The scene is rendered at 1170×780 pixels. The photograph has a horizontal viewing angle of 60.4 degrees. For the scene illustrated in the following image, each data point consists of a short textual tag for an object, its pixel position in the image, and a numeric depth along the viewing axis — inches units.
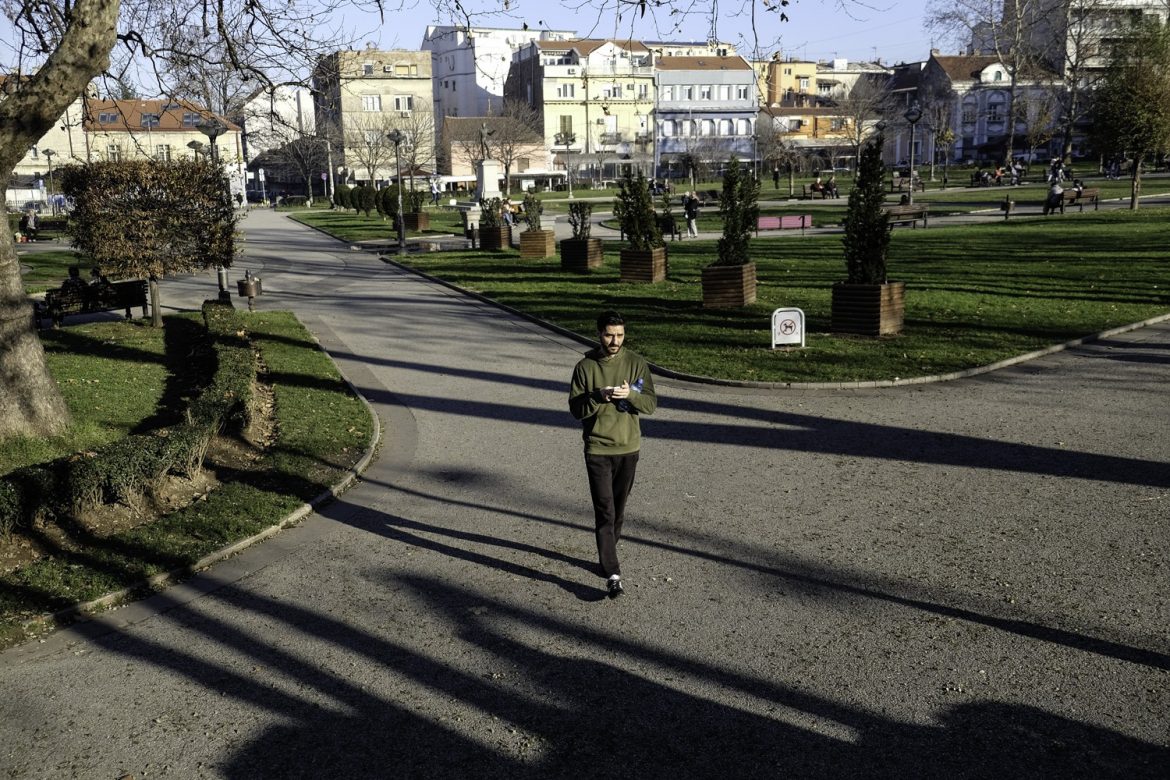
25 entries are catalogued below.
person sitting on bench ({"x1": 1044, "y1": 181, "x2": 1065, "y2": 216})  1304.1
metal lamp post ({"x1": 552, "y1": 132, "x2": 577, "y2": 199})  2977.4
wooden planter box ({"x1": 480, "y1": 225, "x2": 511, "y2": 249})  1195.3
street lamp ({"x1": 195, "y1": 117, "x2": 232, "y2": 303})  752.3
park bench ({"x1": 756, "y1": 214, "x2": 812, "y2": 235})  1194.6
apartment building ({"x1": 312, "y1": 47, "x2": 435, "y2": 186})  3024.1
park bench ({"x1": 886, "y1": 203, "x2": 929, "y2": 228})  1234.4
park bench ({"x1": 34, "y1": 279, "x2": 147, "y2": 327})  697.0
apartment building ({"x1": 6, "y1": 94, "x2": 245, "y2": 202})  3011.8
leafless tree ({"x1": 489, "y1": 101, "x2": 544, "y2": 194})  3127.5
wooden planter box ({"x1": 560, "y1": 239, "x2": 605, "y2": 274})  902.4
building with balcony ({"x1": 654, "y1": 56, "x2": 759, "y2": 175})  3641.7
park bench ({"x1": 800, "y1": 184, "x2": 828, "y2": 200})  1946.4
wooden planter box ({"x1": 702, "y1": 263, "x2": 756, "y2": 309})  646.5
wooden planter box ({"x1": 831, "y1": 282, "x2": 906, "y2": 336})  544.7
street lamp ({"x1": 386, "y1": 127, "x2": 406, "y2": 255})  1248.8
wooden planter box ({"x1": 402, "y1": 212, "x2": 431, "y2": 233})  1605.6
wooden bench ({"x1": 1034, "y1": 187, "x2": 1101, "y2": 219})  1321.4
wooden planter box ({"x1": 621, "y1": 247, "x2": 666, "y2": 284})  799.1
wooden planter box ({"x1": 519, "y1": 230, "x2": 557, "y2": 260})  1053.2
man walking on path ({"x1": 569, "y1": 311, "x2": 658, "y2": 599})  245.6
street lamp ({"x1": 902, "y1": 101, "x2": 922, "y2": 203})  1382.9
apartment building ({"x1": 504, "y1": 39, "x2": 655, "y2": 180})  3565.5
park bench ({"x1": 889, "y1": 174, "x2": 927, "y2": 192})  1967.3
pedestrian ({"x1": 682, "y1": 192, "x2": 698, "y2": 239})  1202.0
